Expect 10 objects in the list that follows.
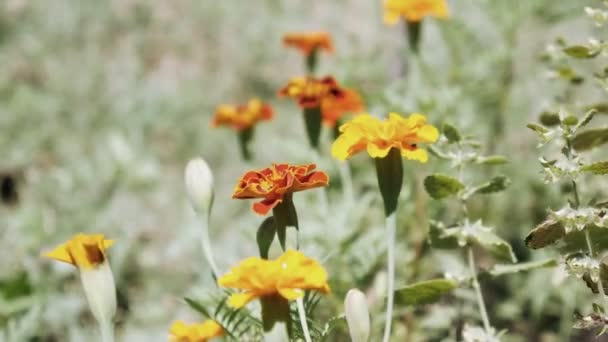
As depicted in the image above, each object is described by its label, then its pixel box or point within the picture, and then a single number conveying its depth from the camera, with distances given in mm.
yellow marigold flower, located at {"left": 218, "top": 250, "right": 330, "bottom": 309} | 652
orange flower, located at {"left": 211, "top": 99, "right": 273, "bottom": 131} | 928
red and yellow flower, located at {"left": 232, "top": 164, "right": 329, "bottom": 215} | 686
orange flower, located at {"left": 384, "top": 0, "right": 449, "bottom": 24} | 912
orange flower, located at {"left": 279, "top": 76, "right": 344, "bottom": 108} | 829
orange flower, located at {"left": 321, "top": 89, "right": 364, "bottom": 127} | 911
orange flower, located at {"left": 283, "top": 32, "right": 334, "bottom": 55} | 988
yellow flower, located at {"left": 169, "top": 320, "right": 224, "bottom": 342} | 739
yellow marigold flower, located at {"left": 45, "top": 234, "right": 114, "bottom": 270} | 711
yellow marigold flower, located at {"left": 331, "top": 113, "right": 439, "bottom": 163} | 696
